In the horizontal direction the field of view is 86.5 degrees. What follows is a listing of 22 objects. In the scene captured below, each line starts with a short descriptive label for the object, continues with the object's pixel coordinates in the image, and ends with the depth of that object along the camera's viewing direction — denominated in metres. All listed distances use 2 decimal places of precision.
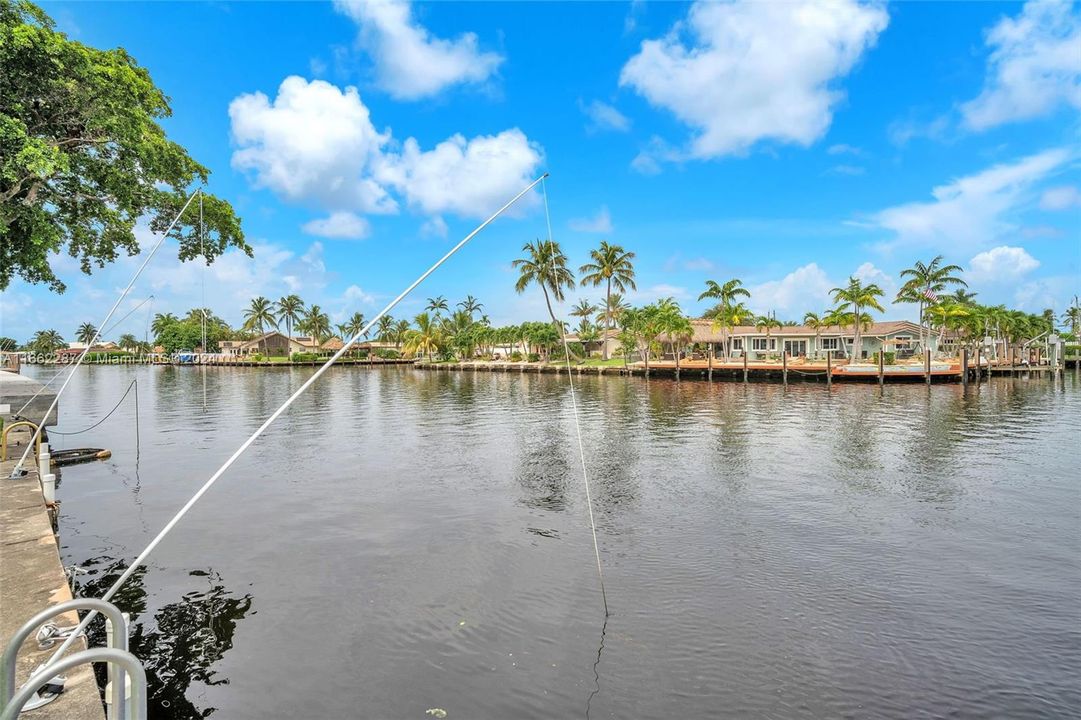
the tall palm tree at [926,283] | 70.06
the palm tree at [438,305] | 126.07
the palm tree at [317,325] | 132.88
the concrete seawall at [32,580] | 4.36
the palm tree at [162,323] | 153.68
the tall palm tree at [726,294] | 71.88
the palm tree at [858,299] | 65.62
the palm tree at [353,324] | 128.75
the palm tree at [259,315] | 131.26
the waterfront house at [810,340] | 79.50
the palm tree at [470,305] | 127.25
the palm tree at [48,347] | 196.12
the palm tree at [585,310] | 114.31
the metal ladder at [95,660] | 2.86
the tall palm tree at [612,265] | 80.12
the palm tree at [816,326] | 79.81
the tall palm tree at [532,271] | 72.44
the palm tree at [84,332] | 187.23
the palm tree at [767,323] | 82.19
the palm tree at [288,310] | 130.88
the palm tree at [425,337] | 110.56
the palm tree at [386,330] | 130.25
